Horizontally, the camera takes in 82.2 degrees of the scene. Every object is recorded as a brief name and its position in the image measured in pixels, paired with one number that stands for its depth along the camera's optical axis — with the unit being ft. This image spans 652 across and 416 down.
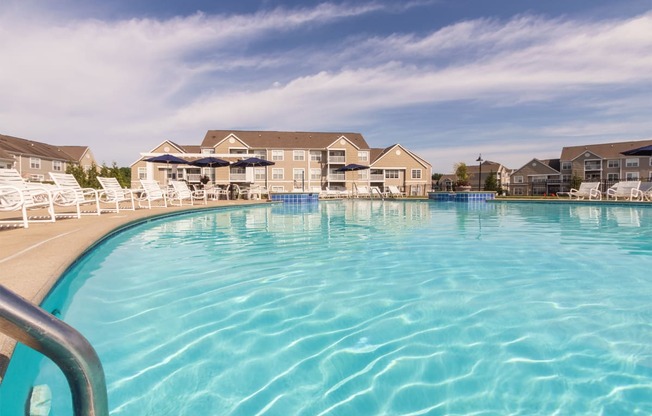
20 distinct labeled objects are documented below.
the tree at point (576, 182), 166.80
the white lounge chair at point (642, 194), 67.46
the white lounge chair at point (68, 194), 25.72
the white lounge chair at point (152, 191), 41.53
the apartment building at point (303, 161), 141.59
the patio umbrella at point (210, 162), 75.36
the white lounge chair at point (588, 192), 76.54
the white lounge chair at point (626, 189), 68.68
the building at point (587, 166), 177.47
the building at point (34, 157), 125.08
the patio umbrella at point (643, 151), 67.36
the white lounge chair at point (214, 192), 71.00
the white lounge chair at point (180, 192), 48.96
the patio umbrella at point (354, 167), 107.55
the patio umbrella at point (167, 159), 68.42
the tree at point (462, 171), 145.89
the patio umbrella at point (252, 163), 77.74
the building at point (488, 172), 247.91
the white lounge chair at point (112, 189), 33.48
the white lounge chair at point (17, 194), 19.67
